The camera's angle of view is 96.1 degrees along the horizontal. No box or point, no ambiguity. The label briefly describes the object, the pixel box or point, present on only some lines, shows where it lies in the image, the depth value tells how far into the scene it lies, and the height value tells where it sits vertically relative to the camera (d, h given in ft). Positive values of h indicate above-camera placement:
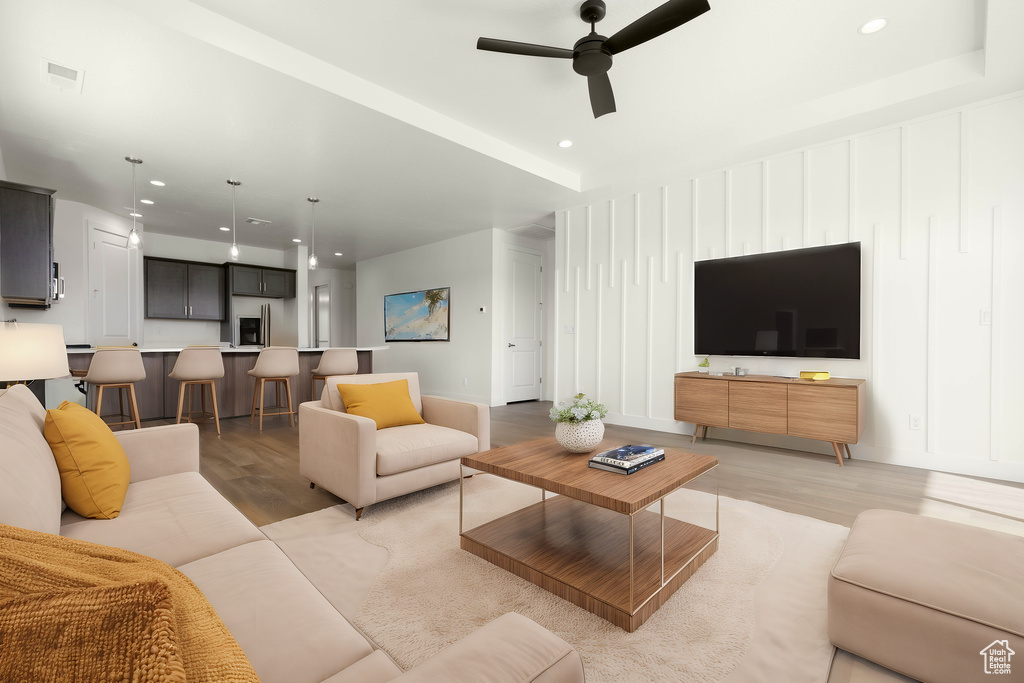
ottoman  3.77 -2.29
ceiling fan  7.38 +5.28
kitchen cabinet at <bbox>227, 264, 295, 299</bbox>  25.48 +3.24
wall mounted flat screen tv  12.28 +1.07
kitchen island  17.23 -1.83
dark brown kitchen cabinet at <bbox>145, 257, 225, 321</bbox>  23.40 +2.50
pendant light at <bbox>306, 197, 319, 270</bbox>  18.10 +5.47
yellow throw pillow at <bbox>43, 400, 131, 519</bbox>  4.92 -1.44
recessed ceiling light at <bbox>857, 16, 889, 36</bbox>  8.87 +6.17
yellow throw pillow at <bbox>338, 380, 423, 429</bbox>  9.53 -1.36
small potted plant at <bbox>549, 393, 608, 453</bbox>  7.09 -1.34
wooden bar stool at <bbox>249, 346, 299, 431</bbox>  16.67 -1.04
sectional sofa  2.31 -1.99
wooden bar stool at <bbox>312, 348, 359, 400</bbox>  18.61 -1.00
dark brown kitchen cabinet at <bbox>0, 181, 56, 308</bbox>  11.86 +2.50
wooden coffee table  5.36 -2.90
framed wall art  25.12 +1.36
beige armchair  7.99 -2.08
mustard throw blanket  1.28 -0.86
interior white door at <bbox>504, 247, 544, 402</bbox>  23.29 +0.74
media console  11.32 -1.75
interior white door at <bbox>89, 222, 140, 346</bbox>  19.03 +2.05
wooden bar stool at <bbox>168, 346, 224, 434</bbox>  15.29 -1.01
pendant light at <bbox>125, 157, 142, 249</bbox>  14.52 +3.14
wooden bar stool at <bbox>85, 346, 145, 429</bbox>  13.75 -0.99
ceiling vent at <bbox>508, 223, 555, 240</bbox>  22.35 +5.46
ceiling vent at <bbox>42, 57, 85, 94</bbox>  9.26 +5.41
